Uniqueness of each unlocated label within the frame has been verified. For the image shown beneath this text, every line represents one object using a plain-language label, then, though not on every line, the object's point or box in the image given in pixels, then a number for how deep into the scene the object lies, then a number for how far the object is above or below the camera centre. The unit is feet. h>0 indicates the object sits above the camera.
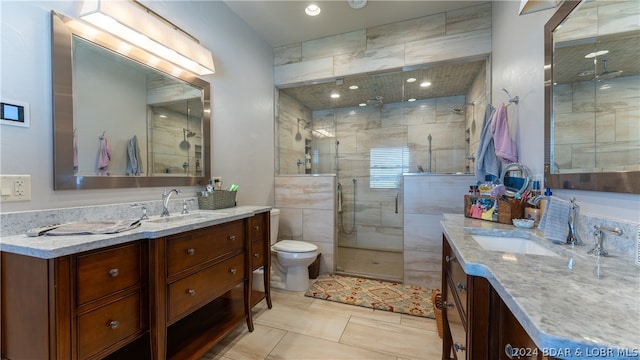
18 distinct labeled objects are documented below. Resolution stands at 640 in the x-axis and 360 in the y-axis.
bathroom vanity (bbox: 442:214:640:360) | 1.34 -0.90
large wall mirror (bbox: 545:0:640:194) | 2.83 +1.13
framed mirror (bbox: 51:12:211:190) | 4.12 +1.35
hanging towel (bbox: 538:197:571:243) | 3.35 -0.62
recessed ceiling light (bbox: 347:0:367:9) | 7.36 +5.41
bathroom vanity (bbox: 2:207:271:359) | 2.85 -1.62
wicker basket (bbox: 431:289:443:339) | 5.80 -3.25
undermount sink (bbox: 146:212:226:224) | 5.03 -0.90
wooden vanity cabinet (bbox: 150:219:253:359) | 3.84 -2.08
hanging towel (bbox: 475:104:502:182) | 6.22 +0.53
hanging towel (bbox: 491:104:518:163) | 5.65 +0.95
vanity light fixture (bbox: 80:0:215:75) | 4.31 +3.02
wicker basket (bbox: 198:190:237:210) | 6.50 -0.61
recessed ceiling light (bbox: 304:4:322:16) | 7.72 +5.51
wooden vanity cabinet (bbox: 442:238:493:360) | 2.49 -1.59
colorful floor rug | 7.04 -3.81
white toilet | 7.93 -2.87
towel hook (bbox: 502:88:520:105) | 5.55 +1.82
